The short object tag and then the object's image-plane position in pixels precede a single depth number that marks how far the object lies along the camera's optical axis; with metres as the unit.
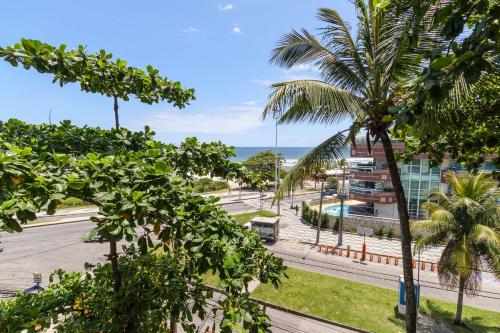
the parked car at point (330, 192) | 51.19
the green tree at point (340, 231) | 21.73
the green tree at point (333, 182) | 55.08
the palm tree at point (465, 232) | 9.96
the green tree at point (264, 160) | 48.86
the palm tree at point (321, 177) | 22.55
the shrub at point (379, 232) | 24.86
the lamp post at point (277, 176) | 32.15
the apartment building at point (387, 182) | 27.75
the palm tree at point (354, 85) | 6.13
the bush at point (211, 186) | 46.62
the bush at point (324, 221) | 27.16
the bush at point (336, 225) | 26.53
